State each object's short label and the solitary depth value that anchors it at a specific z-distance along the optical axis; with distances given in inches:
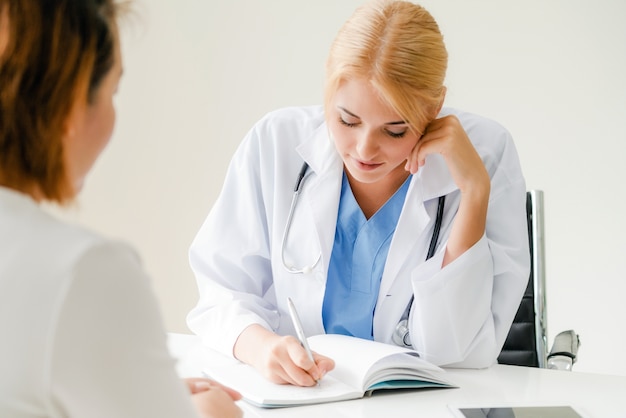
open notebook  59.9
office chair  75.7
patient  39.5
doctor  67.0
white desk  59.2
